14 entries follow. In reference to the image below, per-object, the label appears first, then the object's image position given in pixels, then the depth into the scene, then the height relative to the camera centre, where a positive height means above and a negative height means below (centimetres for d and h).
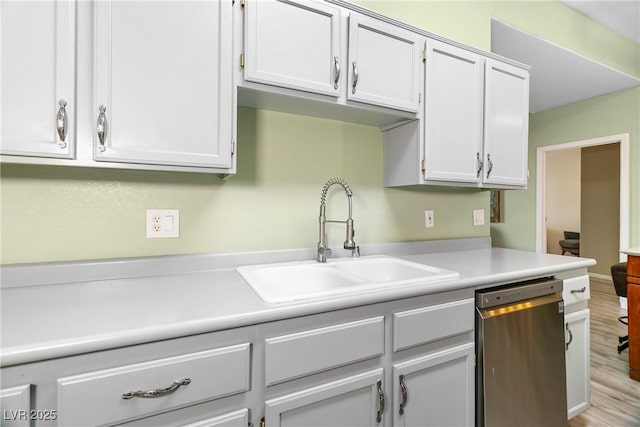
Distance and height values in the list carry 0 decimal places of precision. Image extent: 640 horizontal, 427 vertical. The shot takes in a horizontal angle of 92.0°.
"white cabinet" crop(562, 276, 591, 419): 169 -72
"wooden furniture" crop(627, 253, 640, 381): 211 -66
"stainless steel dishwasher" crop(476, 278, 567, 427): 135 -65
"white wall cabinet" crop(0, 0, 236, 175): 94 +42
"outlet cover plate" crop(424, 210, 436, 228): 210 -3
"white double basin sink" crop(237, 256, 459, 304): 109 -28
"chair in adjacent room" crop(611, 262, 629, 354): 258 -56
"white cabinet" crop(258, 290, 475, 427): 96 -54
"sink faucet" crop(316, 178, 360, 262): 156 -10
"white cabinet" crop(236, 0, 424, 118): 127 +70
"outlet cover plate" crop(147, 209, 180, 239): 135 -5
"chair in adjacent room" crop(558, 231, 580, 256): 573 -52
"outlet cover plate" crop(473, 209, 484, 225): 232 -2
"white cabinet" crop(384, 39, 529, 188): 169 +50
